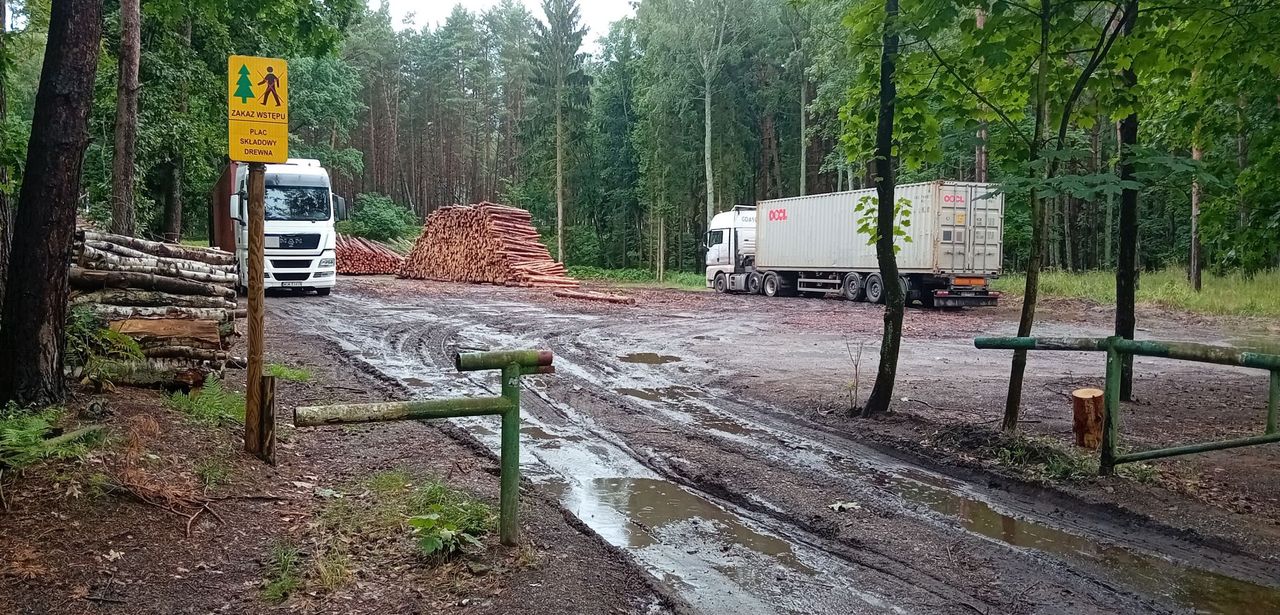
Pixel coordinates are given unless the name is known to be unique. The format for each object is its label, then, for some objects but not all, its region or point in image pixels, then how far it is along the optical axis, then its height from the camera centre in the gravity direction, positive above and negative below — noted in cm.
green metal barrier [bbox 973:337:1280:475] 488 -46
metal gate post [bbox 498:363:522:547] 405 -96
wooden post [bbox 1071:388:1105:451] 630 -104
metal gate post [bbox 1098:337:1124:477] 550 -87
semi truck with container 2297 +106
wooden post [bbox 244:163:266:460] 489 -21
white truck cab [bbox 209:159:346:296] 1962 +116
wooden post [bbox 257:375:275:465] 510 -104
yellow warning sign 482 +98
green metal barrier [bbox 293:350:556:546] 396 -70
